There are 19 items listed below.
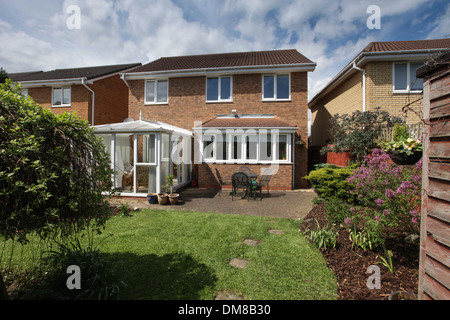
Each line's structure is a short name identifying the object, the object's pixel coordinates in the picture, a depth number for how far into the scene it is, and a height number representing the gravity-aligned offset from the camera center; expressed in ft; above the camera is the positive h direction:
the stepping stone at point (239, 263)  11.53 -5.78
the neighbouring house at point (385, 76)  32.78 +13.98
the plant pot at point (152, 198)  26.20 -4.79
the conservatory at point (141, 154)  28.19 +0.81
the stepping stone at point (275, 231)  16.71 -5.66
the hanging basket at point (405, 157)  10.14 +0.22
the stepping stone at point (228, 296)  8.92 -5.81
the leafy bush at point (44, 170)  6.87 -0.41
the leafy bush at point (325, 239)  13.26 -5.01
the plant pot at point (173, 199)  25.91 -4.83
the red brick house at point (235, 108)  35.17 +10.05
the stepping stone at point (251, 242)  14.46 -5.73
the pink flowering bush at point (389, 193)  10.89 -1.75
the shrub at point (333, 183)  22.20 -2.39
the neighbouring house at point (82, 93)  47.09 +15.42
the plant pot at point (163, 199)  25.70 -4.80
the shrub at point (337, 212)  14.32 -3.58
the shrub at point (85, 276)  8.54 -5.09
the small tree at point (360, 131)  27.89 +4.21
